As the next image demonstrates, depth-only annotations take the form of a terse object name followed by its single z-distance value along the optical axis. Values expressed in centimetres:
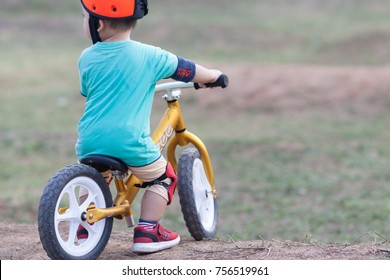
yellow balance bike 806
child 851
